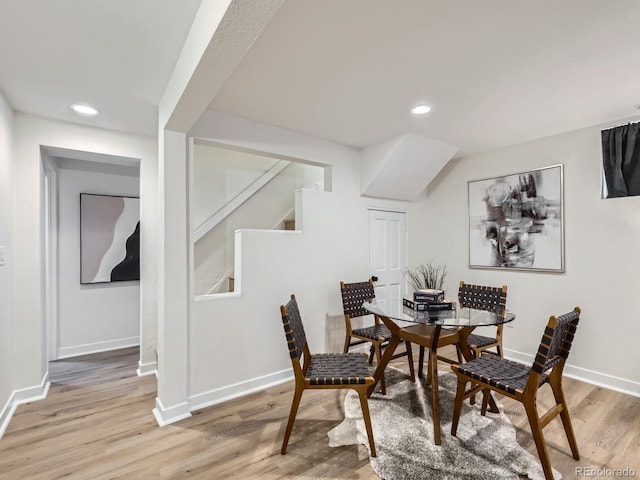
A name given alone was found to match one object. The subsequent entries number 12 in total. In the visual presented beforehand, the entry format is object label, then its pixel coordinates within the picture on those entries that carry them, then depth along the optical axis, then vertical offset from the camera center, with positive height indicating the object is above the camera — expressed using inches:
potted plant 163.9 -18.2
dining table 82.5 -25.5
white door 149.1 -5.1
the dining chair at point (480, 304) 103.2 -23.9
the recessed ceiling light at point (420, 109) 99.5 +42.9
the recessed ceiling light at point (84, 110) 96.6 +42.7
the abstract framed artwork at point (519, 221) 126.2 +8.3
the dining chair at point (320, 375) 73.5 -32.8
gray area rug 68.7 -50.8
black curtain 106.0 +27.8
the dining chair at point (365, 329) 107.7 -32.3
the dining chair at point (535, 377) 64.4 -32.4
